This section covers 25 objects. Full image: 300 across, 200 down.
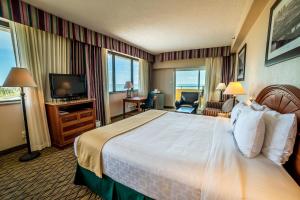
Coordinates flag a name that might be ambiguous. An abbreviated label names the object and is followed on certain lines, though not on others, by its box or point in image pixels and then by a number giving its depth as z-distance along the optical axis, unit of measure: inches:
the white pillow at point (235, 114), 66.2
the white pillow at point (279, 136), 37.9
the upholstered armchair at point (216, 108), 138.6
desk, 180.5
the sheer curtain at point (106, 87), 156.1
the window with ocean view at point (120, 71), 183.5
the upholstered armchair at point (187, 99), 203.8
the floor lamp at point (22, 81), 78.8
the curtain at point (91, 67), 127.3
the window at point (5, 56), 92.4
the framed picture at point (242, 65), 124.1
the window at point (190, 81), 235.9
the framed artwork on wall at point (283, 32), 46.4
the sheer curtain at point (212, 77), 208.1
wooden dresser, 101.7
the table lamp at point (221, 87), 177.5
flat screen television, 106.8
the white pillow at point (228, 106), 136.9
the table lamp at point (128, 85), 188.2
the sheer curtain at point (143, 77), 231.1
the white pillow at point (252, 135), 43.1
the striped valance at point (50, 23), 82.8
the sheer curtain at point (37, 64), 93.4
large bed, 33.2
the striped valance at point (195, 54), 194.7
